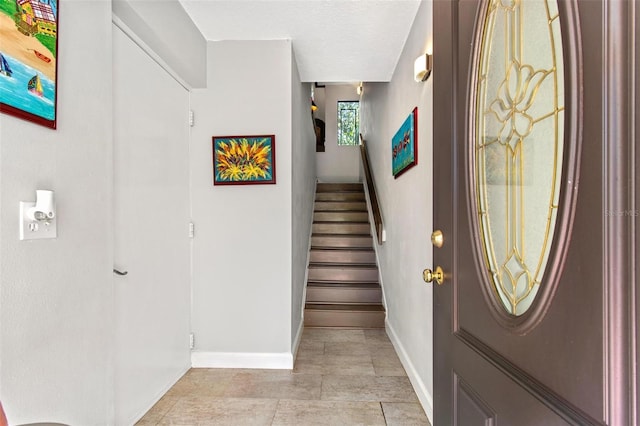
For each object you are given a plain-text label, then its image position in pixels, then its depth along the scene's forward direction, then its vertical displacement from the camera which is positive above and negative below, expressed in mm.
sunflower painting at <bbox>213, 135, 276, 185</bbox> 2471 +408
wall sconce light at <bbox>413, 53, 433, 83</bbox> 1794 +837
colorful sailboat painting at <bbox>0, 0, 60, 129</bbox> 960 +502
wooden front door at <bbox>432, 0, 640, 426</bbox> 461 -1
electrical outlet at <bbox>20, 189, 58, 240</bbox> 1038 -14
